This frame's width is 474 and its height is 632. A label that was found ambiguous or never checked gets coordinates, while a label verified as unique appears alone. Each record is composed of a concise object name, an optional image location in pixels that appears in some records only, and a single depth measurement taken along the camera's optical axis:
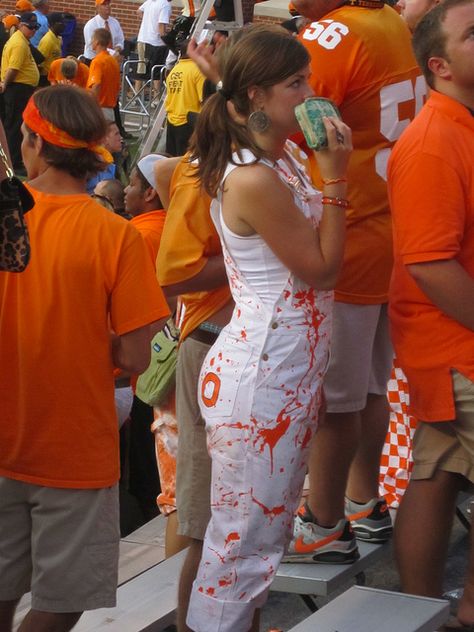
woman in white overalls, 4.53
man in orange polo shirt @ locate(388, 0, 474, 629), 4.79
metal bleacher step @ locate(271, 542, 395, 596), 5.54
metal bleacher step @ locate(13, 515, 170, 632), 6.74
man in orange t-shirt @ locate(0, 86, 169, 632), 4.79
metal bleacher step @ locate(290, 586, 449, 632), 4.90
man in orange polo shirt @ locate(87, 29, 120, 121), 24.46
